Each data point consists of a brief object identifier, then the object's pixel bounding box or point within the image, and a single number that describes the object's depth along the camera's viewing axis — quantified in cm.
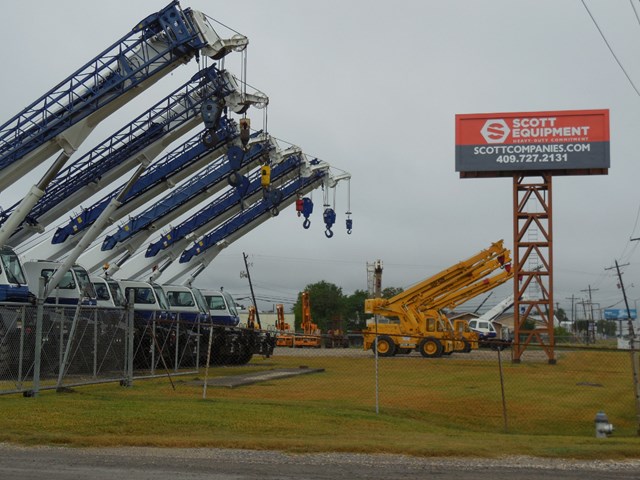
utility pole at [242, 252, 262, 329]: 4940
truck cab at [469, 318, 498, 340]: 6287
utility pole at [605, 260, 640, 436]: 1393
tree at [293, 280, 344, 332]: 11969
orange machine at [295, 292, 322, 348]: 6131
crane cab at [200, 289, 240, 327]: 3509
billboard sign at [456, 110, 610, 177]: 3803
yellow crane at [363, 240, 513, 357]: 4047
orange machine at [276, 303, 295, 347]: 5712
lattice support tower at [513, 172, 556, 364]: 3688
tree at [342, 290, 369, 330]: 12181
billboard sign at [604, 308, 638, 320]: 13368
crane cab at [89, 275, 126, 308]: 2919
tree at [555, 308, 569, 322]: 16315
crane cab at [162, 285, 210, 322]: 3319
